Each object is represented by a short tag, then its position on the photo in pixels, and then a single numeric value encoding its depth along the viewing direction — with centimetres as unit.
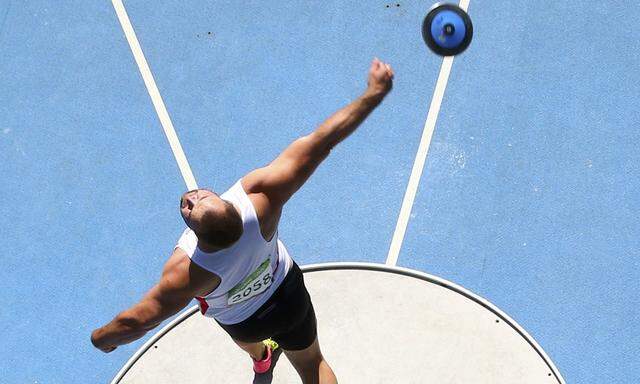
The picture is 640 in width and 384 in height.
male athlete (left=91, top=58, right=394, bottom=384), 777
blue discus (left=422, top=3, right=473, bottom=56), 1028
